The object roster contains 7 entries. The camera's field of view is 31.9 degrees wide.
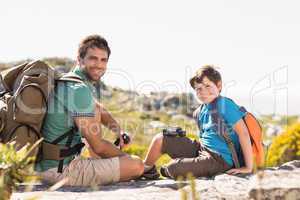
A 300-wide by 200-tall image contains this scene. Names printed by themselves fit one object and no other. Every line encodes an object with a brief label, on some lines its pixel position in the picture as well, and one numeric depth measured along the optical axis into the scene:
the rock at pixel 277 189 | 4.40
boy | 6.05
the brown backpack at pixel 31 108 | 5.61
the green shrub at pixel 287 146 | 11.65
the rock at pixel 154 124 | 37.36
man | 5.61
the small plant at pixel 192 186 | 1.90
